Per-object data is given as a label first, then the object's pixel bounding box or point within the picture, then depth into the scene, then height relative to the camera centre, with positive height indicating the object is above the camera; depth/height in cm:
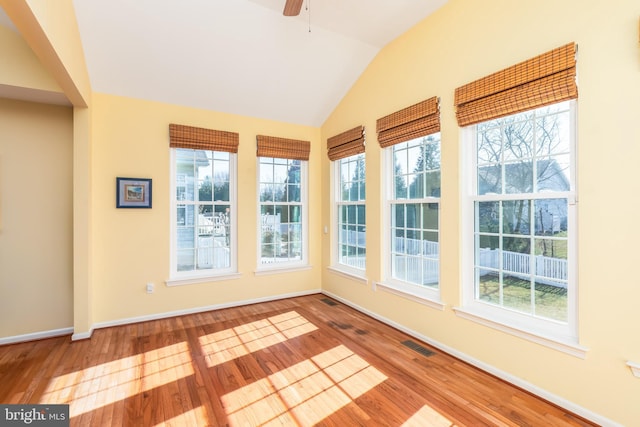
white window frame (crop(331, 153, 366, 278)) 450 +6
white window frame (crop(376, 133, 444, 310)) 329 -22
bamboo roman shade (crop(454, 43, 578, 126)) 196 +93
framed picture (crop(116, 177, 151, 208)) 345 +26
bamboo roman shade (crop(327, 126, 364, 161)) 387 +97
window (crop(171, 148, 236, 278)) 387 +3
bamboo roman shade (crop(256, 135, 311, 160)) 427 +99
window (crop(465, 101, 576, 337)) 207 -3
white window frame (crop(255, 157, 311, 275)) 458 -25
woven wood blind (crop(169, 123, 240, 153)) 371 +98
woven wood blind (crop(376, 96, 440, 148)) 285 +95
